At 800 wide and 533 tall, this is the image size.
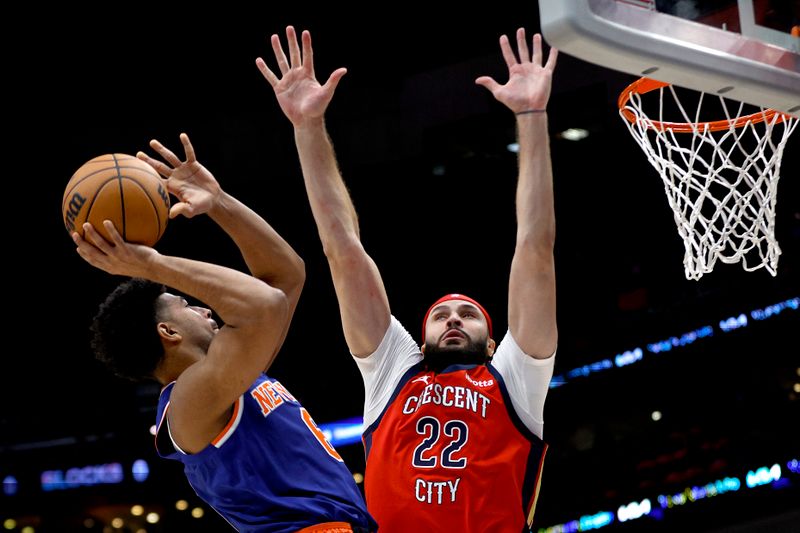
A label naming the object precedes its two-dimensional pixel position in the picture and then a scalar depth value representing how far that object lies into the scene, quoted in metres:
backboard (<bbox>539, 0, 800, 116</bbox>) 2.90
